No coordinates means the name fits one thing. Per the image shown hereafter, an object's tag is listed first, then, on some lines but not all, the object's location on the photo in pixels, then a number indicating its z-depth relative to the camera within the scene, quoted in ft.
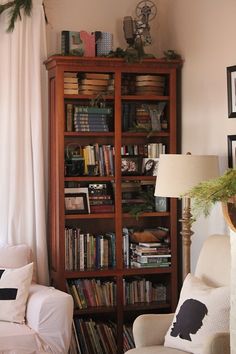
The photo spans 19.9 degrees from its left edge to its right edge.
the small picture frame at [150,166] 16.35
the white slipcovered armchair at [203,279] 12.10
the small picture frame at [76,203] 15.94
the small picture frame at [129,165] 16.24
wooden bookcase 15.69
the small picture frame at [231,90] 14.14
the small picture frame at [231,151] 14.14
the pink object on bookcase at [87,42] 16.21
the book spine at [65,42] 16.24
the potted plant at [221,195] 8.62
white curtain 16.10
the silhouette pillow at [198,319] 11.48
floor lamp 13.43
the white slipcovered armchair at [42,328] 13.23
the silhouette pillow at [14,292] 13.99
